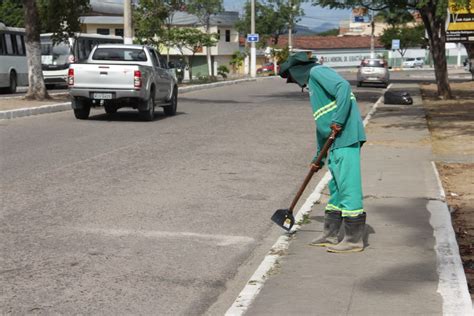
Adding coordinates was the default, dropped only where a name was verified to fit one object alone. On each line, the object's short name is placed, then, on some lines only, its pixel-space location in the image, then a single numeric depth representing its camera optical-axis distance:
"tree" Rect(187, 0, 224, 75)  76.31
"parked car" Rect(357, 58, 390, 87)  45.19
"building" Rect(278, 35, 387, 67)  114.38
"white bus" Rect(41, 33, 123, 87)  40.69
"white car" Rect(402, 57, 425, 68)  107.07
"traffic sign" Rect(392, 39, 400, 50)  89.94
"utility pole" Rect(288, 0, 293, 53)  84.27
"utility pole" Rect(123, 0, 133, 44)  31.26
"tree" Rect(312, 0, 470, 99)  32.06
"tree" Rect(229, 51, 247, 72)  73.11
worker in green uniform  6.90
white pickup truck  20.03
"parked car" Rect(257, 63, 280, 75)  79.65
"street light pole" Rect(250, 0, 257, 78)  61.91
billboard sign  46.69
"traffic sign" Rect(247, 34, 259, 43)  61.81
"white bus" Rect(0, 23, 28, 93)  33.88
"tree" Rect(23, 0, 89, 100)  25.72
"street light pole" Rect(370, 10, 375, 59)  78.14
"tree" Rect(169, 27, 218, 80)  54.62
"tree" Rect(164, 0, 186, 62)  45.10
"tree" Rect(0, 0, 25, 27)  62.22
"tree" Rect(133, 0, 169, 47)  44.47
